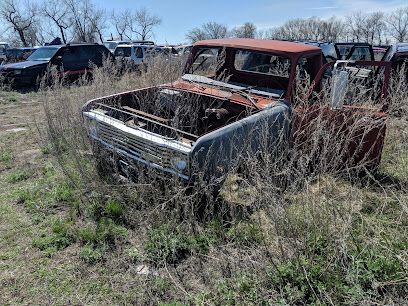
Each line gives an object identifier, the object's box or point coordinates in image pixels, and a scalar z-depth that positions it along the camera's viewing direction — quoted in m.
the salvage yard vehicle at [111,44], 23.30
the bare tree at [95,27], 54.88
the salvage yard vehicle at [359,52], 8.41
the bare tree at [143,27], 58.68
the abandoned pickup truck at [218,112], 3.53
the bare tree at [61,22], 51.34
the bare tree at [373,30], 48.31
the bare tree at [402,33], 49.16
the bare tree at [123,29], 58.84
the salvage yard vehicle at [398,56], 7.64
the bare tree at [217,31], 50.22
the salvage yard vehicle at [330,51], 9.64
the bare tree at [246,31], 48.97
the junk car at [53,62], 12.43
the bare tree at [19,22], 47.31
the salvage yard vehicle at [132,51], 16.17
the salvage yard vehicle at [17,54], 18.84
